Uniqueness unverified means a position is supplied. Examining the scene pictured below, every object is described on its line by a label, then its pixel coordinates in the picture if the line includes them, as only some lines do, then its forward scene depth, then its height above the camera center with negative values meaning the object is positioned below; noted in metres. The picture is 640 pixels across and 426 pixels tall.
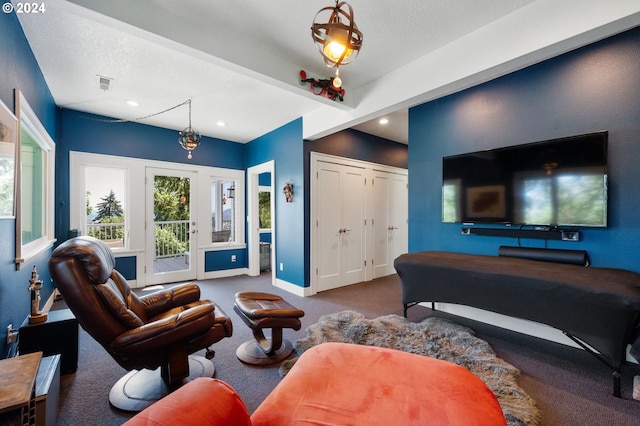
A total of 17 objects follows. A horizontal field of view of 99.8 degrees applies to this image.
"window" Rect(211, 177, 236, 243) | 5.57 +0.12
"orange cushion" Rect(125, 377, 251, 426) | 0.71 -0.55
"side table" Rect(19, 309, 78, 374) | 1.94 -0.91
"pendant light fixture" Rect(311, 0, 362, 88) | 1.29 +0.88
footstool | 2.17 -0.88
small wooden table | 0.99 -0.68
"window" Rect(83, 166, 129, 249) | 4.30 +0.16
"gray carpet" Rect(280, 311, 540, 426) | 1.73 -1.17
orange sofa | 0.79 -0.74
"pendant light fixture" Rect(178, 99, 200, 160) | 3.62 +1.04
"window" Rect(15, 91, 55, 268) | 2.14 +0.30
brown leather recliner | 1.53 -0.66
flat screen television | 2.19 +0.28
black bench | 1.75 -0.62
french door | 4.84 -0.18
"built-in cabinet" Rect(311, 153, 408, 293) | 4.35 -0.09
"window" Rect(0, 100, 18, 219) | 1.69 +0.37
